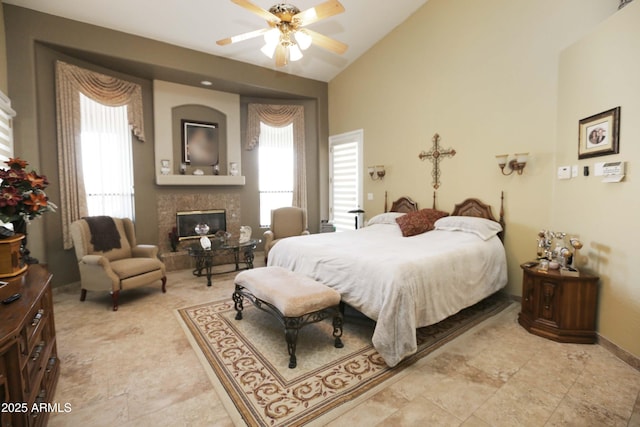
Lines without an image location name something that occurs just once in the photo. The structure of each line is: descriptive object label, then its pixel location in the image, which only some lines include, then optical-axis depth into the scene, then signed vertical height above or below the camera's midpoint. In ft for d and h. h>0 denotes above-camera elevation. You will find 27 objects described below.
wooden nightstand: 8.42 -3.21
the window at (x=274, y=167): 19.86 +1.96
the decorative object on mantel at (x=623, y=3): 8.03 +5.17
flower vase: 6.73 -0.72
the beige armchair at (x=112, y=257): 11.10 -2.44
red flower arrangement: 6.04 +0.07
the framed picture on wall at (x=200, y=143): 17.26 +3.14
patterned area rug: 6.02 -4.15
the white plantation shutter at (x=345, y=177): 18.83 +1.20
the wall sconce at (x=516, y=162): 10.93 +1.22
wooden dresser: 4.00 -2.48
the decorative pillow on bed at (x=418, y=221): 12.35 -1.09
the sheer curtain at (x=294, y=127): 19.30 +4.55
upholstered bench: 7.38 -2.68
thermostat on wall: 7.72 +0.60
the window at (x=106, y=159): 14.24 +1.87
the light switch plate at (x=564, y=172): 9.75 +0.73
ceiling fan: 8.58 +5.25
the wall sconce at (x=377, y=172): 16.87 +1.33
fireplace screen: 17.13 -1.45
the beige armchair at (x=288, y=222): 17.20 -1.53
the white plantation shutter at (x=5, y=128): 10.23 +2.48
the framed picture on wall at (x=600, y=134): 7.93 +1.67
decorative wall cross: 14.07 +1.83
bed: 7.29 -2.12
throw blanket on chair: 12.23 -1.49
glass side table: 13.64 -2.52
